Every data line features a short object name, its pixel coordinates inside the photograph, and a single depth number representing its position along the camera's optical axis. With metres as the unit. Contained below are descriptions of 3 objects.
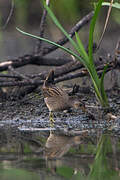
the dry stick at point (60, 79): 13.43
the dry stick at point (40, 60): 14.95
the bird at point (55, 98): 12.28
